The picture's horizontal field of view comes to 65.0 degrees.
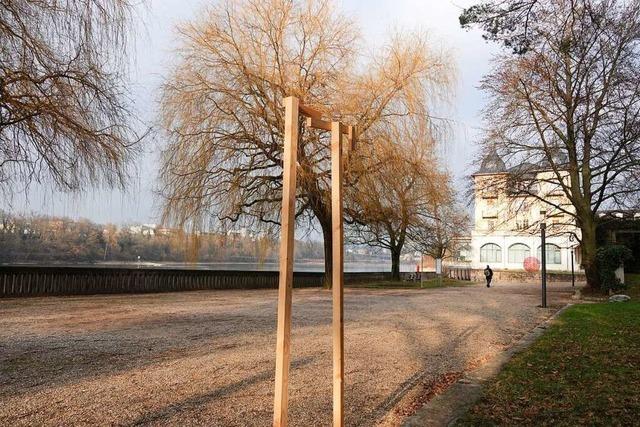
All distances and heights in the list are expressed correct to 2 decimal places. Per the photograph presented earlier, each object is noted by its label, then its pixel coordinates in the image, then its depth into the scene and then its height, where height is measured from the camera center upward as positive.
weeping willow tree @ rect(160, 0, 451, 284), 15.58 +5.25
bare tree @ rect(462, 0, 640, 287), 16.20 +5.17
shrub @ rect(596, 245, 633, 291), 17.51 +0.25
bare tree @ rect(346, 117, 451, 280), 15.85 +2.95
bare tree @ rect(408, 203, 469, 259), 20.81 +1.91
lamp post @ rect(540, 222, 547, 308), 13.83 -0.03
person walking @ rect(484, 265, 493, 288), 29.52 -0.36
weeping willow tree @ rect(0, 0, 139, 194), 6.65 +2.47
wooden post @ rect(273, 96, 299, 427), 2.98 -0.14
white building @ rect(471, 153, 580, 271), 19.07 +3.05
